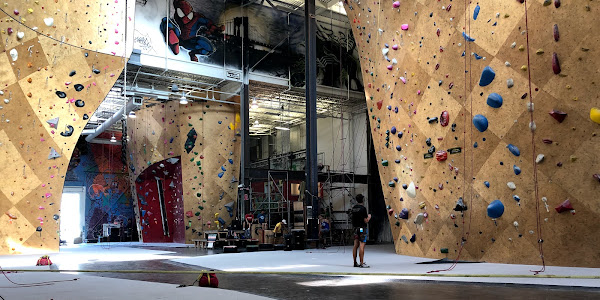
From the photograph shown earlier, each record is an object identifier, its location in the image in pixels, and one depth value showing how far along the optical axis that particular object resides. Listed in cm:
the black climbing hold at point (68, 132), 1292
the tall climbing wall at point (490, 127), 688
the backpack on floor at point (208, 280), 511
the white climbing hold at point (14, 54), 1182
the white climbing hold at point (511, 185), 768
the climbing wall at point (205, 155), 1883
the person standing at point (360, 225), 734
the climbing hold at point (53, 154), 1270
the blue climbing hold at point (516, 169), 759
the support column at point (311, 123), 1402
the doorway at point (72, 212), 2545
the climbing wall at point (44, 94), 1198
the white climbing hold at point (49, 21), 1235
